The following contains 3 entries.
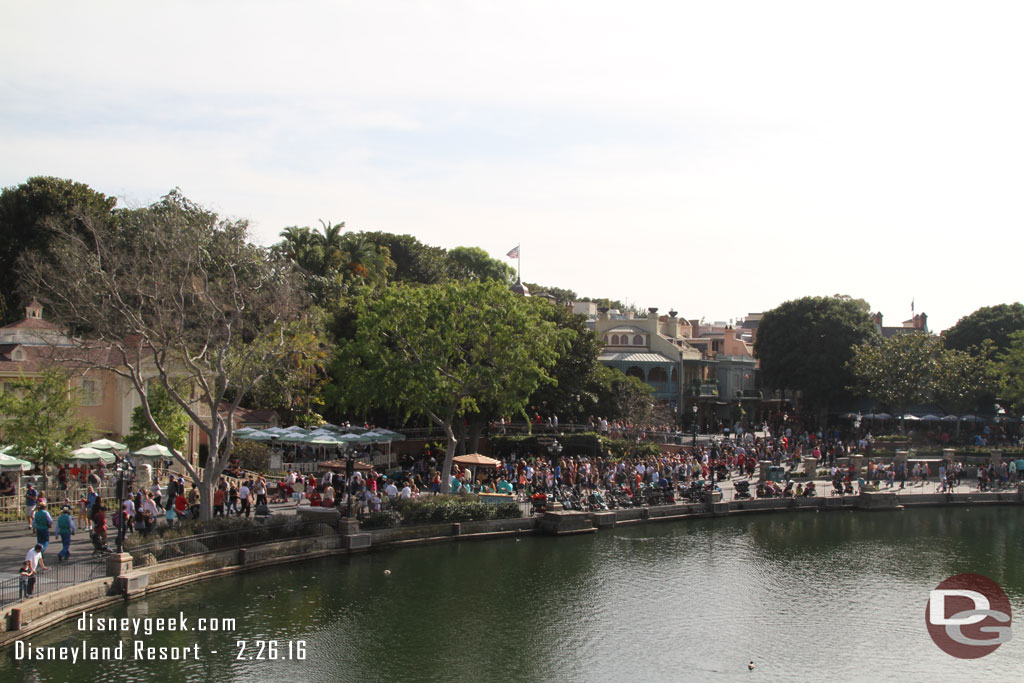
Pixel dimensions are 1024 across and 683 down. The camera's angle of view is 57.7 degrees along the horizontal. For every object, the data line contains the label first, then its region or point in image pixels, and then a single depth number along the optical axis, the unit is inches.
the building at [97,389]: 1560.0
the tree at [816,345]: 2790.4
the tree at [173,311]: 1066.1
